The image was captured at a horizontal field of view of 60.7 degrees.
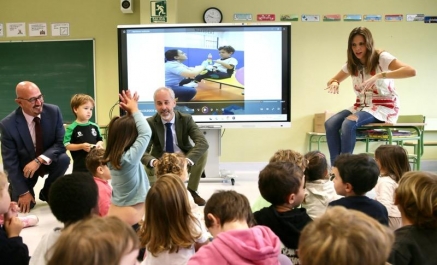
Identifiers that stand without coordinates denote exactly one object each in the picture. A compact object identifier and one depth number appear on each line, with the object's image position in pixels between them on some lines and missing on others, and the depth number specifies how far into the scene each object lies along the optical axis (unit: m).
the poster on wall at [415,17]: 5.20
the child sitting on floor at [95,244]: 0.71
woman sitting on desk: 3.01
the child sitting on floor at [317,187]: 1.89
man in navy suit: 2.98
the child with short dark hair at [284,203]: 1.43
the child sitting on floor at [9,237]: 1.23
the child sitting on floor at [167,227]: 1.38
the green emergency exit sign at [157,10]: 4.92
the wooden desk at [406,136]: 3.12
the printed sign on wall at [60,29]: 5.26
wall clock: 5.15
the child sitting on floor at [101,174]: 2.18
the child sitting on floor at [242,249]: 1.04
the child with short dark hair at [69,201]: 1.28
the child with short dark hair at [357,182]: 1.56
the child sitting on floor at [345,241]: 0.70
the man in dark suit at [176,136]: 3.10
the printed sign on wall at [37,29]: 5.28
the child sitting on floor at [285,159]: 1.92
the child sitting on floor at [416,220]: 1.12
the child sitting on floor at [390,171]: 1.89
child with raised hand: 2.03
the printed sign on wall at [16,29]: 5.29
